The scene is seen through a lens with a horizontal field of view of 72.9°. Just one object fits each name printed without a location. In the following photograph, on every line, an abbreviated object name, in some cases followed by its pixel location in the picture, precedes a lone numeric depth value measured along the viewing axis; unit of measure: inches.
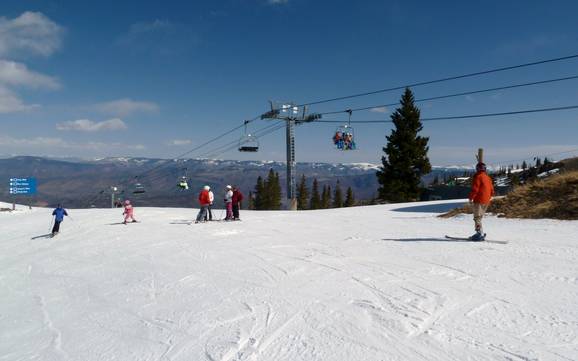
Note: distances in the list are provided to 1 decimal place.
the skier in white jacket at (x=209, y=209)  827.5
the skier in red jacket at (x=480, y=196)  427.2
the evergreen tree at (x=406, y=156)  1989.4
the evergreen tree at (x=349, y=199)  3977.1
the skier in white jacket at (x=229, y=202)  837.2
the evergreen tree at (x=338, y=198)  4290.6
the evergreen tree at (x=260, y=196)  3662.2
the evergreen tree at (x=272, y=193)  3631.9
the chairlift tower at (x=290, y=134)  1413.6
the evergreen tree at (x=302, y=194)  3914.9
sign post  1797.9
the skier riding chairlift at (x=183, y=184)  1996.8
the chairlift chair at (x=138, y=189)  2089.8
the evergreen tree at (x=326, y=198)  4123.8
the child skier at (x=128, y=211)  919.7
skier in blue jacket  847.1
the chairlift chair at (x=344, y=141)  1504.7
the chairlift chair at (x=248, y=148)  1665.8
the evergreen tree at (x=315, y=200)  4060.0
